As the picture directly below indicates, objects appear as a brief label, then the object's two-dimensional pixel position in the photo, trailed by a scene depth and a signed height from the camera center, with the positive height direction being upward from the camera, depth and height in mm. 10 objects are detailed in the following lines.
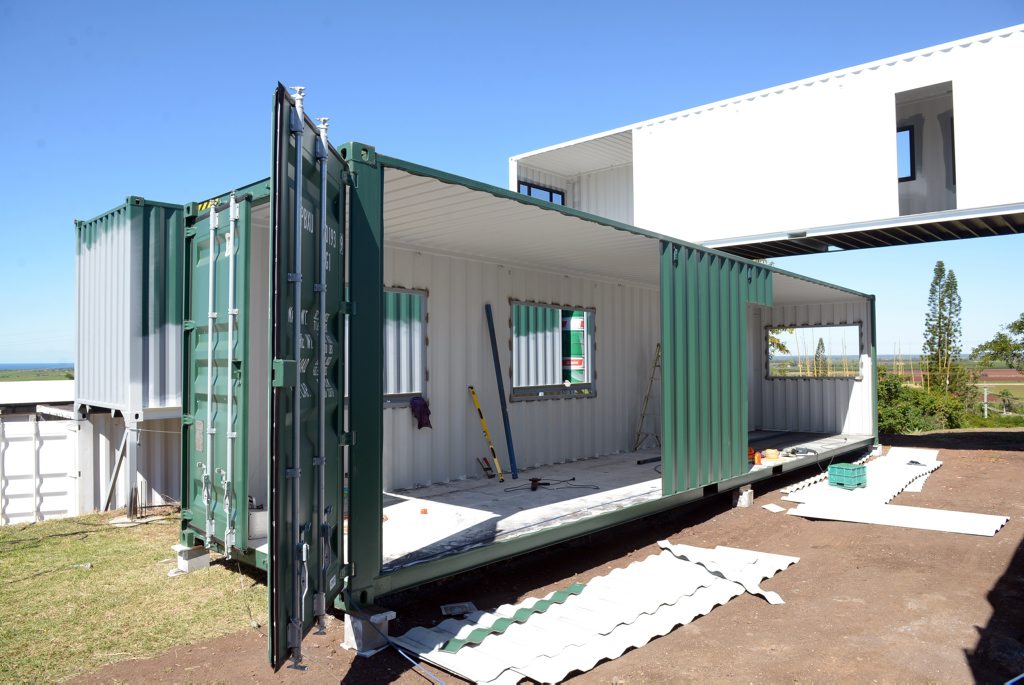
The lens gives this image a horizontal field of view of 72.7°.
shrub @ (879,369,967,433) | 17219 -1310
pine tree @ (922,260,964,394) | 20531 +566
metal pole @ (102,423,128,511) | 7684 -1136
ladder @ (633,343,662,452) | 10719 -962
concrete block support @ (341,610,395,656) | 4199 -1633
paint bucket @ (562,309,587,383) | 9680 +217
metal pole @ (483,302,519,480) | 8280 -99
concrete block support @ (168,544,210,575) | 5547 -1543
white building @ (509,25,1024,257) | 10217 +3458
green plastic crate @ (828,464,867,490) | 9820 -1660
